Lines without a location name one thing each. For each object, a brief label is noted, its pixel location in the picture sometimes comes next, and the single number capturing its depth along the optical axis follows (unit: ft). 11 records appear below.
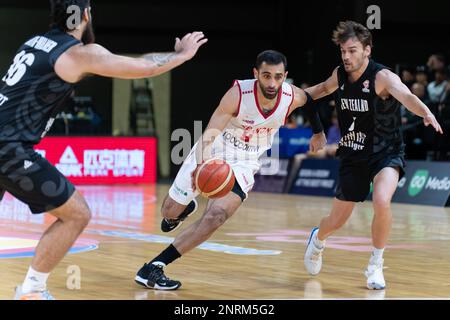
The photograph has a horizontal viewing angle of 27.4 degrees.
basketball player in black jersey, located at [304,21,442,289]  24.49
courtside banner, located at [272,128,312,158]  67.15
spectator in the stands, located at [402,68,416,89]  58.70
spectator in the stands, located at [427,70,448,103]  57.36
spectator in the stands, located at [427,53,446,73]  57.21
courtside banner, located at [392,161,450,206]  53.62
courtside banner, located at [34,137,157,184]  68.33
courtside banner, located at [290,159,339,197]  60.75
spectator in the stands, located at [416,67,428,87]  58.49
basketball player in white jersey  23.89
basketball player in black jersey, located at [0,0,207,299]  19.17
